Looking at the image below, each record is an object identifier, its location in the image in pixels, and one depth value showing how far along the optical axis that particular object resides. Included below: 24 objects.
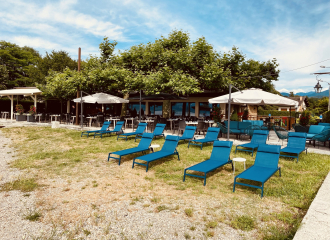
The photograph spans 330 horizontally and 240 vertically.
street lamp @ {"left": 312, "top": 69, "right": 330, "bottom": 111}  13.88
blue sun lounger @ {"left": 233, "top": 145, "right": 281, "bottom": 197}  4.69
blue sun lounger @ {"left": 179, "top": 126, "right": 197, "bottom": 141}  9.35
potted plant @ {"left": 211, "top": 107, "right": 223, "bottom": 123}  12.64
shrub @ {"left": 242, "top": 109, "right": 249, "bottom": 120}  17.89
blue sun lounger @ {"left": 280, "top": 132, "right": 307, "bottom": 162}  7.33
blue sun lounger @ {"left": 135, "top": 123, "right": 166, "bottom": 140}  10.60
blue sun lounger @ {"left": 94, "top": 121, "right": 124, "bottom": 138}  11.66
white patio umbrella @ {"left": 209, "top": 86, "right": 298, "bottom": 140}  9.43
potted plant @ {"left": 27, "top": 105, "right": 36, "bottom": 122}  19.42
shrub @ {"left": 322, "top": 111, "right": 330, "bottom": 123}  13.19
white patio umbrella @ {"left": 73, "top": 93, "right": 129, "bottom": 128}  14.41
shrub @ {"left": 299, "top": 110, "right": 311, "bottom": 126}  12.18
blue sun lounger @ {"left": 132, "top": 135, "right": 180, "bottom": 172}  6.20
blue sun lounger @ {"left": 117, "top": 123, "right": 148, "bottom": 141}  10.78
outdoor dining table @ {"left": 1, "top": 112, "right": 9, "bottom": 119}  24.21
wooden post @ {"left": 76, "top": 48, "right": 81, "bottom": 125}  16.42
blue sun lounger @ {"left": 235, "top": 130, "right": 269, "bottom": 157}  7.96
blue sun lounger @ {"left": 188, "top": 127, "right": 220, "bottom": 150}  9.05
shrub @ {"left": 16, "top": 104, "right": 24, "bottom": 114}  20.85
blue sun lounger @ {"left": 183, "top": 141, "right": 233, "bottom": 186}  5.29
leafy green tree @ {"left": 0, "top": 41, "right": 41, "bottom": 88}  37.75
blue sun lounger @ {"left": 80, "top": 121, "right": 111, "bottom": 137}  11.89
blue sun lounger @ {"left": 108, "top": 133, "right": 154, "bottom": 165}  6.91
